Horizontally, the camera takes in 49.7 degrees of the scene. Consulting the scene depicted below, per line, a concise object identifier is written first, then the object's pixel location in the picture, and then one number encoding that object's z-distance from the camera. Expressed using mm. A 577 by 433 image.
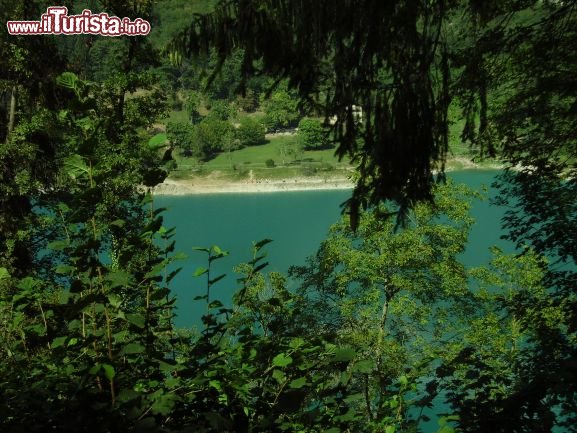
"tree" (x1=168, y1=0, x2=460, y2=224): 3359
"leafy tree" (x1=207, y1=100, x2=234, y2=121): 118888
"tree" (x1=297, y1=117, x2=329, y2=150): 91188
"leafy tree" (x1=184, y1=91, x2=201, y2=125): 116562
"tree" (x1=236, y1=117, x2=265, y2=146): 106625
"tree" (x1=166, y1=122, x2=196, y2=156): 99088
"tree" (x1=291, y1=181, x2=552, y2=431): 16234
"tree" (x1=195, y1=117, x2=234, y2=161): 100062
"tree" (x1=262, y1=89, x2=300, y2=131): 101875
